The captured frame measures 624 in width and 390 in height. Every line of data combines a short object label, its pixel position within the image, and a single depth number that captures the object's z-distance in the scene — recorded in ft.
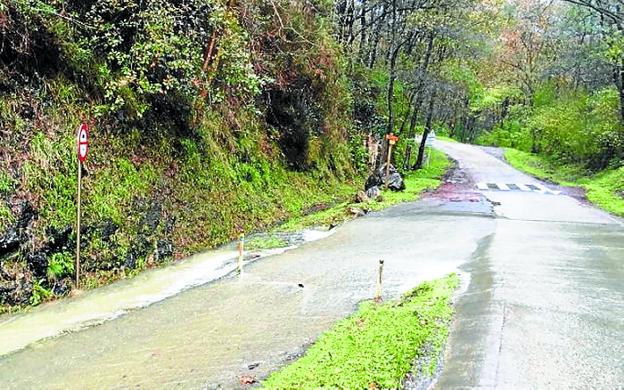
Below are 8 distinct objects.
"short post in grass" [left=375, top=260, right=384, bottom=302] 25.38
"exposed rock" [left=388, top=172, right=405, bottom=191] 70.13
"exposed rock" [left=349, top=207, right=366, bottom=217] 53.47
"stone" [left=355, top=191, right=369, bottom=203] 59.57
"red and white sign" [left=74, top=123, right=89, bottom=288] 28.22
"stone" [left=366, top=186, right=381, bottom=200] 63.76
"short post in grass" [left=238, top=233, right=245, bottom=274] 31.99
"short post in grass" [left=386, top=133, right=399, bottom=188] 59.89
